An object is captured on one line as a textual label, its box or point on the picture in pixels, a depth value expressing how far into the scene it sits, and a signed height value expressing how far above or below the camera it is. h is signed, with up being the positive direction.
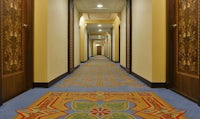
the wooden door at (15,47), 2.77 +0.12
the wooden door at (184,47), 2.82 +0.11
